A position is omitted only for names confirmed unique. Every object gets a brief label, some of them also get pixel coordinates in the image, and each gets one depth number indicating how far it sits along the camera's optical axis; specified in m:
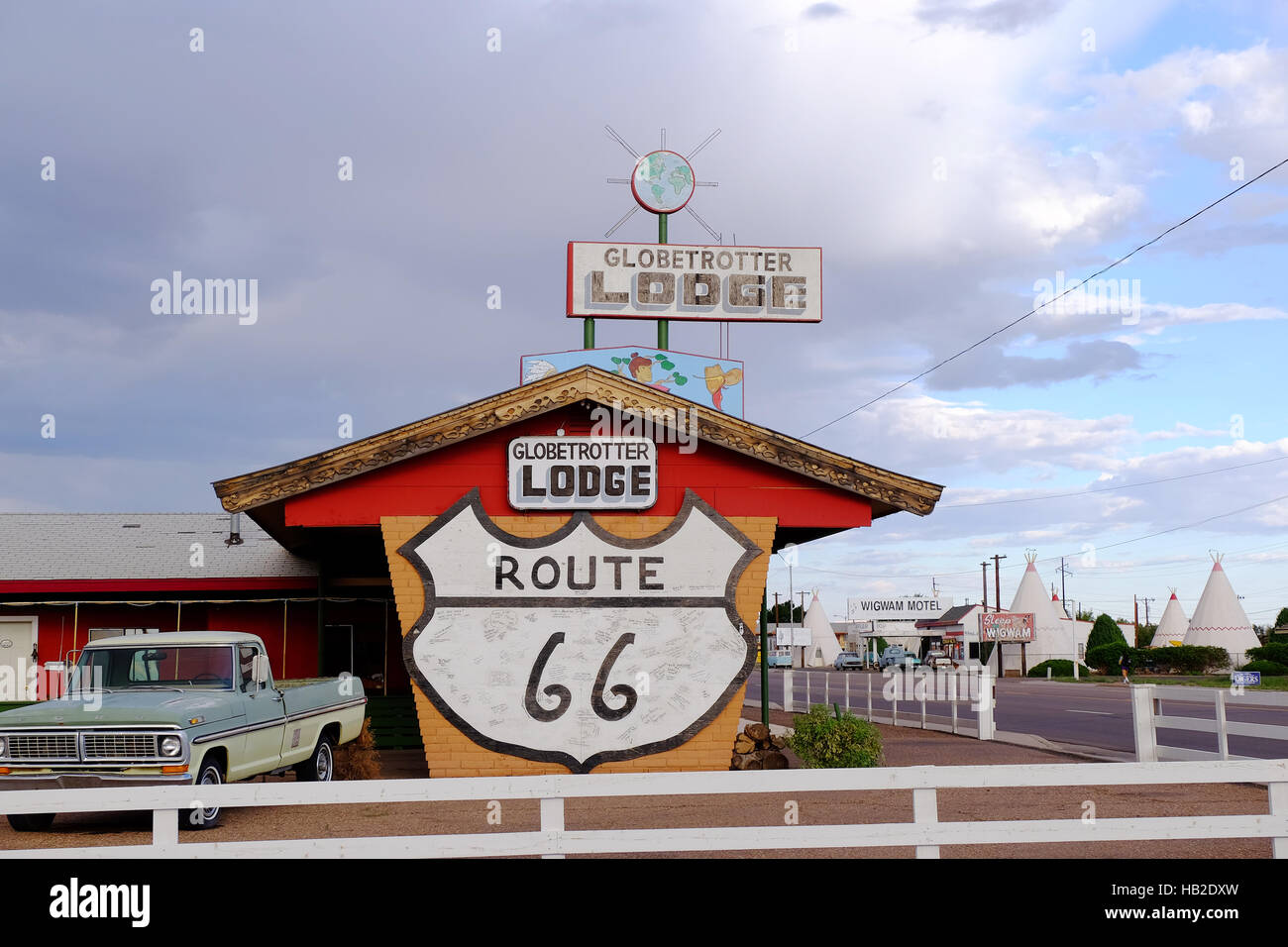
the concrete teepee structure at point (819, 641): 108.75
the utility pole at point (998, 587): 92.85
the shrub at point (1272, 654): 57.09
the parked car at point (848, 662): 90.31
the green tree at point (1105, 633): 73.12
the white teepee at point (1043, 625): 77.56
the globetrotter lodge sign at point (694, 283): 23.47
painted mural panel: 23.70
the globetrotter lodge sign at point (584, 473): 15.48
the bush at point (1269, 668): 54.97
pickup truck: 11.18
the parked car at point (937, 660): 73.39
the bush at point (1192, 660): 62.16
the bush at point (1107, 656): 65.94
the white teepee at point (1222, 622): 63.50
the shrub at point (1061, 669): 68.94
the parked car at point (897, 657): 84.69
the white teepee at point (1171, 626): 78.00
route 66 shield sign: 15.16
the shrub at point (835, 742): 15.24
